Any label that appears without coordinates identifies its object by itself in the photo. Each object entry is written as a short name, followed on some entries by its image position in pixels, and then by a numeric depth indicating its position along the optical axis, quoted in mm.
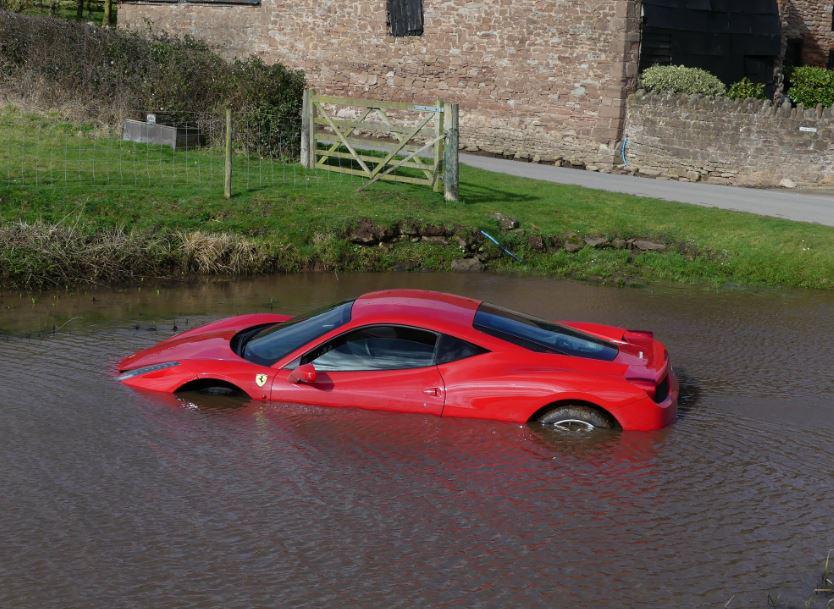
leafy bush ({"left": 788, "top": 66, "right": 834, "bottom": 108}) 31797
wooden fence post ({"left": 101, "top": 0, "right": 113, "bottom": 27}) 42856
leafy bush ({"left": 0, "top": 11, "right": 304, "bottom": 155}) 22781
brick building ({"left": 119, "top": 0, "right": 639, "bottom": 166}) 27922
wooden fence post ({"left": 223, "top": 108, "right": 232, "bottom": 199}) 18312
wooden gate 19750
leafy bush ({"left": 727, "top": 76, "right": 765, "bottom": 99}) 28127
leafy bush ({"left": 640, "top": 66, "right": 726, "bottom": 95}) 27312
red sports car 9383
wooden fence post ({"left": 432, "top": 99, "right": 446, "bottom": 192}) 19859
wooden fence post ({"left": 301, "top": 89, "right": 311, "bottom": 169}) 21844
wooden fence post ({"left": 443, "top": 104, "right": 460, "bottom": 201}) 19641
